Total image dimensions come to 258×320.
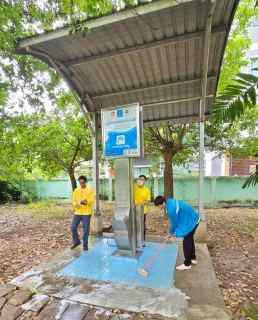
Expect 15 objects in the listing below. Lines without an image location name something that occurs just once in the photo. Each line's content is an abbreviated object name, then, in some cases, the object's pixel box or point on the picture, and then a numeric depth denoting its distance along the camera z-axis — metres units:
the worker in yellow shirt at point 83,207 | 4.21
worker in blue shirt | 3.42
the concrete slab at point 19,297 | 2.60
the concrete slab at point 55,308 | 2.39
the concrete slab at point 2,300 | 2.58
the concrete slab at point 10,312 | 2.36
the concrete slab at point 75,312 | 2.34
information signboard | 3.67
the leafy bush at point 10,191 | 11.71
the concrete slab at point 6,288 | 2.78
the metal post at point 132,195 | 3.77
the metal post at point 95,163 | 5.47
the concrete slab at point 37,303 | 2.48
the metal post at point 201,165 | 4.62
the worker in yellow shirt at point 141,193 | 4.62
